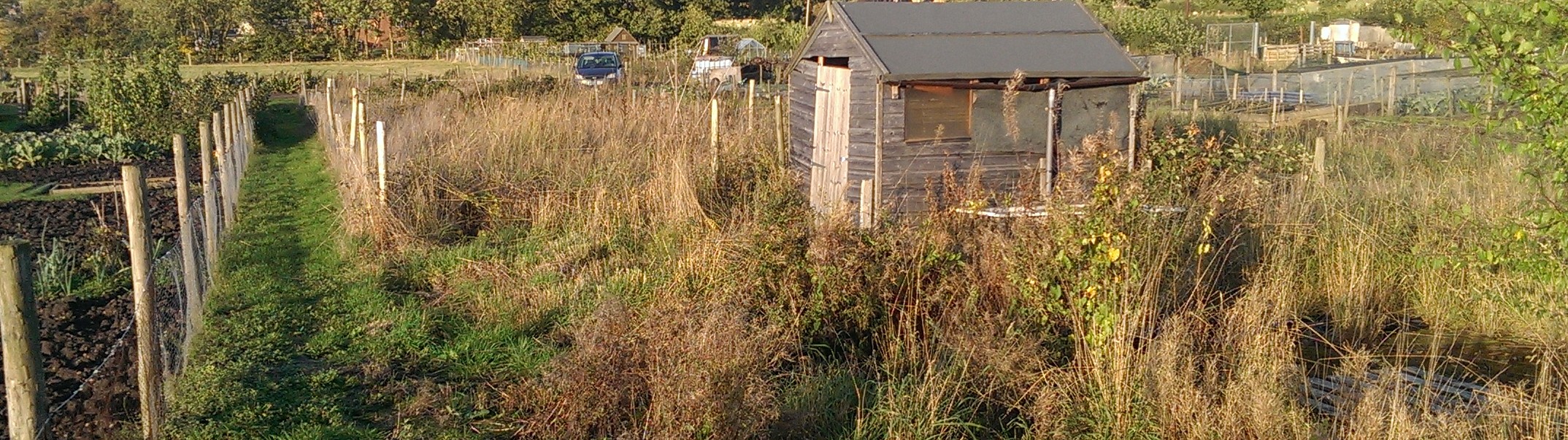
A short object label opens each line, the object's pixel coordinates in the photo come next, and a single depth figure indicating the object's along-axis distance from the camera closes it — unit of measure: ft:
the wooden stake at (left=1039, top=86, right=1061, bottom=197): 35.47
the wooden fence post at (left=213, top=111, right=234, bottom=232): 40.22
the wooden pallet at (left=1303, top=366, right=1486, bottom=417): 20.59
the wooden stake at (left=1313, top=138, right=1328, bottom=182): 36.19
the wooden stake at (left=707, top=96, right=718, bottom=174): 41.70
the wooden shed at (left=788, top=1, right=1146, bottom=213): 35.50
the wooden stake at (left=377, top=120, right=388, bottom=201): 37.73
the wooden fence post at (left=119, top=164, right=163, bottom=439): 19.57
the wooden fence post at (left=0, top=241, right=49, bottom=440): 14.83
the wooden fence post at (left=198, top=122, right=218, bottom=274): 31.60
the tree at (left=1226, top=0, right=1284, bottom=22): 180.34
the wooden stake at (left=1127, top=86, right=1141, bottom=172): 36.78
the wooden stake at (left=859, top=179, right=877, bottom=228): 32.91
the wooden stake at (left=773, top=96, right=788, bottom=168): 44.45
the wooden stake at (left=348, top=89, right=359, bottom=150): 47.99
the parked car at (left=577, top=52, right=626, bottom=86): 102.32
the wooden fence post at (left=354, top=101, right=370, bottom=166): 39.68
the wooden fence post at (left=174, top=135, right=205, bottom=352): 26.02
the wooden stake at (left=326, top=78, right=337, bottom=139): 63.23
